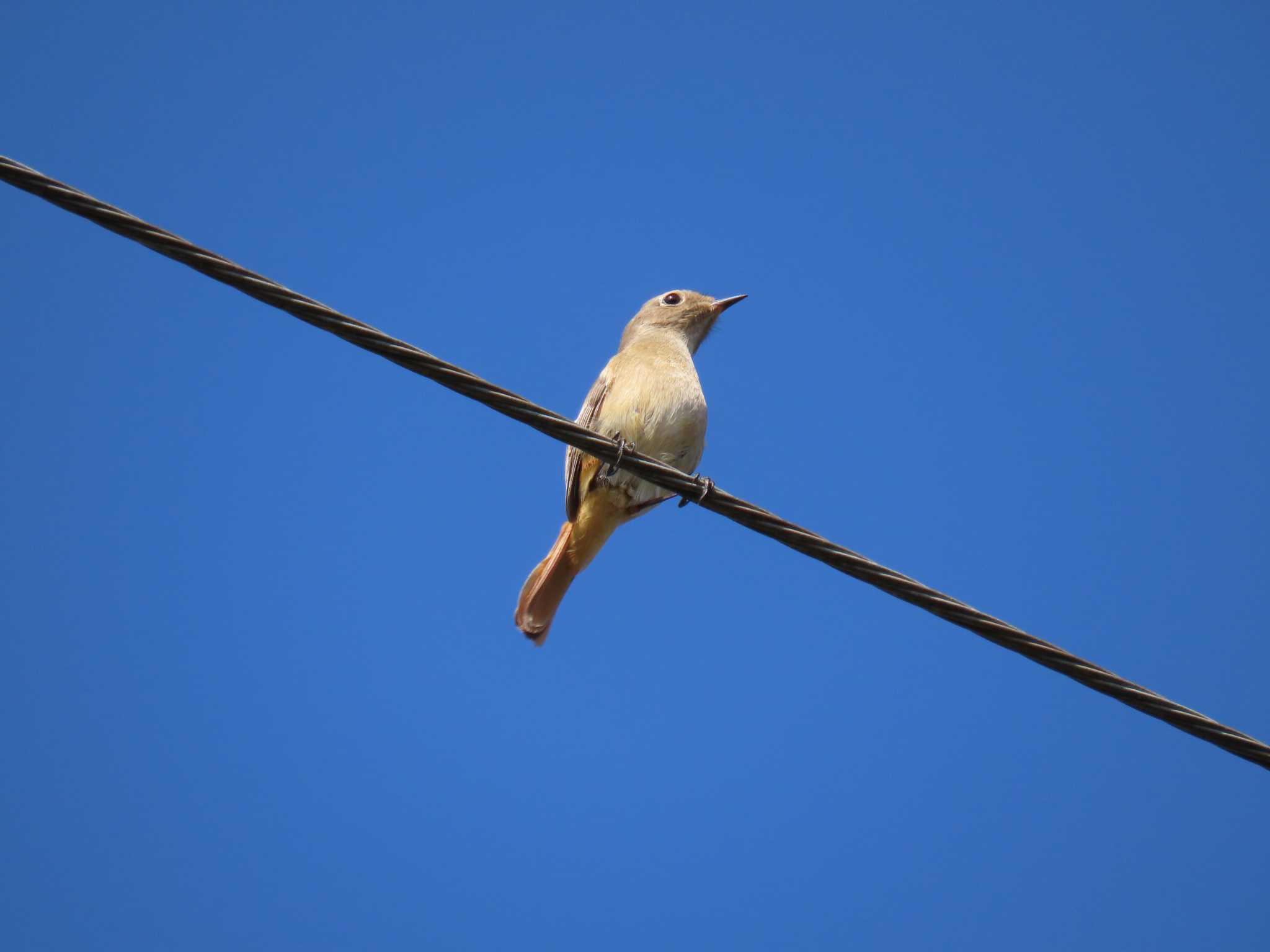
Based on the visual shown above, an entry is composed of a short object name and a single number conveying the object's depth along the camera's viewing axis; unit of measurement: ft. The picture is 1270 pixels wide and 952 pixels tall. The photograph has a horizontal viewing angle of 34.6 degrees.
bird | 41.09
